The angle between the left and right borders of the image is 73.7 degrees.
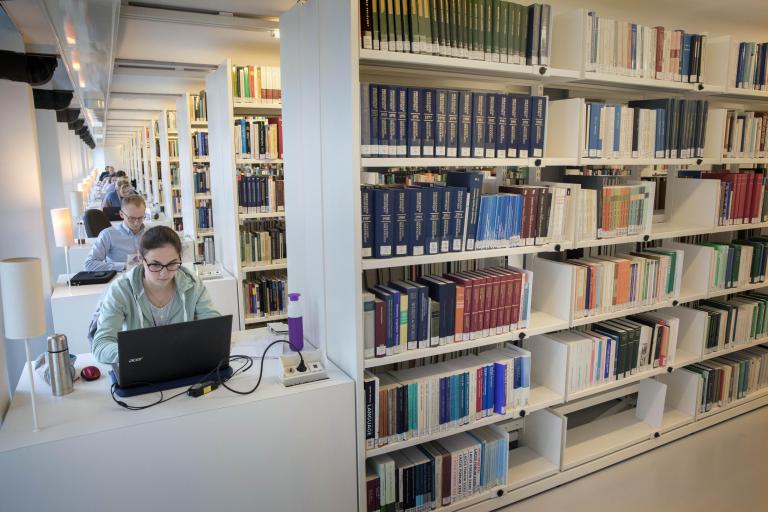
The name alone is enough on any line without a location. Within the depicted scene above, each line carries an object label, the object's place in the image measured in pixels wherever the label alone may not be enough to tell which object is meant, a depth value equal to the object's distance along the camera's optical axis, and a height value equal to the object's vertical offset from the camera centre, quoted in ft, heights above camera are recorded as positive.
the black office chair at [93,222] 21.84 -1.87
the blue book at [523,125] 8.16 +0.86
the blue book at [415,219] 7.36 -0.58
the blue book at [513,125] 8.07 +0.85
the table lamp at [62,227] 13.37 -1.27
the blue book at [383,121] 7.03 +0.78
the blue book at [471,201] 7.85 -0.34
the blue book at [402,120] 7.16 +0.82
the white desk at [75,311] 12.37 -3.20
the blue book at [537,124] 8.28 +0.89
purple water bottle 8.09 -2.28
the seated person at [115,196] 30.22 -1.11
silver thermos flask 6.56 -2.40
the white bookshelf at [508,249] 7.04 -0.97
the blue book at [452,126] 7.54 +0.78
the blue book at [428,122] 7.33 +0.81
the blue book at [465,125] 7.63 +0.80
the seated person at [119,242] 15.53 -1.93
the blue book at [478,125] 7.75 +0.82
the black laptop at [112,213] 29.19 -1.96
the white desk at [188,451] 5.68 -3.28
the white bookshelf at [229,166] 13.66 +0.35
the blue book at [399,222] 7.28 -0.62
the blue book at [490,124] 7.85 +0.84
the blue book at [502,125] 7.97 +0.84
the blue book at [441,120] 7.43 +0.85
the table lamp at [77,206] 20.45 -1.12
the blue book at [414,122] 7.23 +0.80
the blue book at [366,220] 7.15 -0.57
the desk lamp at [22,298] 5.57 -1.31
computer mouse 7.10 -2.69
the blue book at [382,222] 7.15 -0.60
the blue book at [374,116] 6.97 +0.85
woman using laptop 7.70 -1.84
